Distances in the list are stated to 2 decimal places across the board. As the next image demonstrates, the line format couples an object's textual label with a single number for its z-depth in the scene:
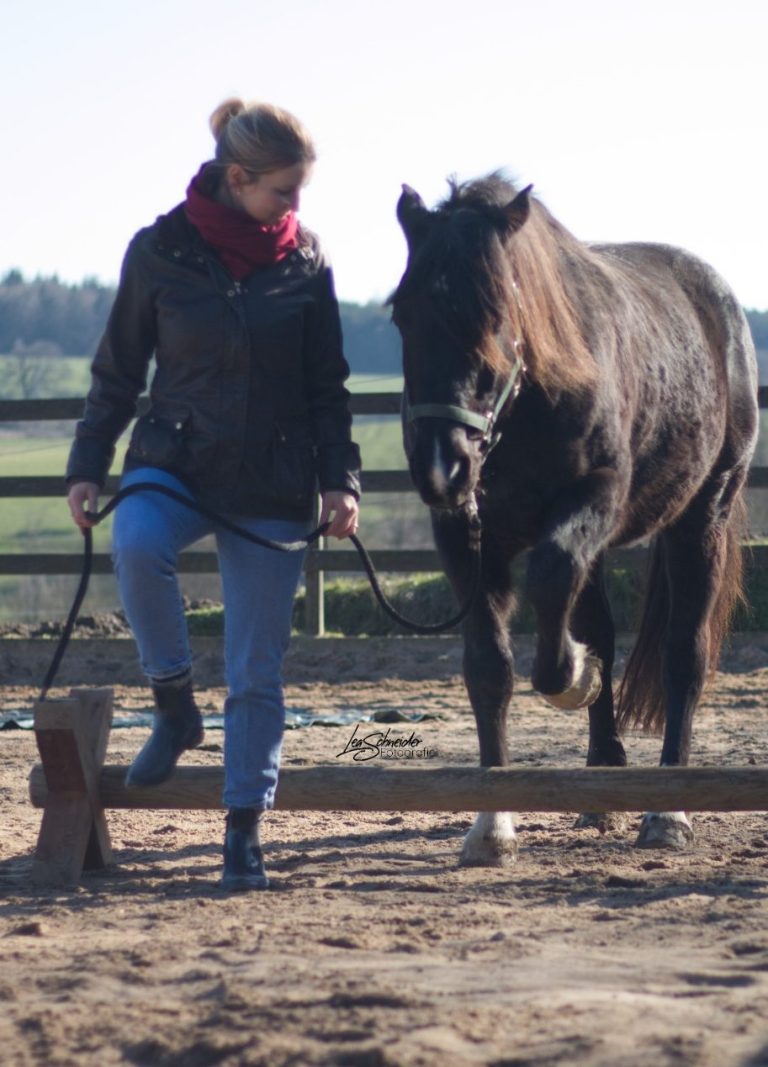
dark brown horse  8.20
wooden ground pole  8.09
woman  7.65
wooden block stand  8.46
